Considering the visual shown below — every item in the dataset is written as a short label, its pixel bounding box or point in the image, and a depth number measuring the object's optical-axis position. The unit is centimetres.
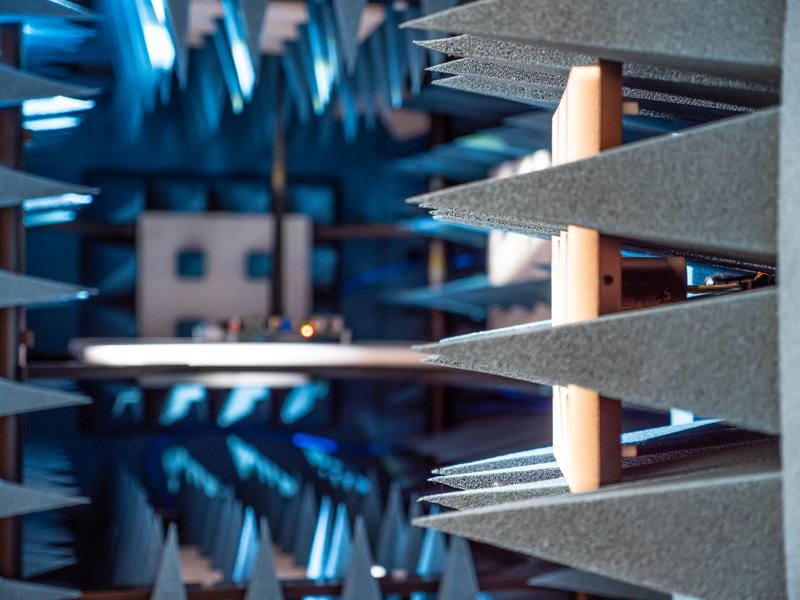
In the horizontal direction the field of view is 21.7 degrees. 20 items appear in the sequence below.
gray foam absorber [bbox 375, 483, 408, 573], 186
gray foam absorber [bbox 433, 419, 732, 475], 84
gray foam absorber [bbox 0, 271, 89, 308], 117
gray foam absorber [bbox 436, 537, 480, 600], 144
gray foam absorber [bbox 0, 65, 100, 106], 125
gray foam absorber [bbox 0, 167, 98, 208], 120
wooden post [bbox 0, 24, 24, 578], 133
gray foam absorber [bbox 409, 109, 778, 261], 65
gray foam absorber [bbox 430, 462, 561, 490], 81
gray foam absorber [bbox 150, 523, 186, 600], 135
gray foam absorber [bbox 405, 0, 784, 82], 67
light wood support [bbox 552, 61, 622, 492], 70
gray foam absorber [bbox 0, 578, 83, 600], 130
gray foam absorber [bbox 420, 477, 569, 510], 74
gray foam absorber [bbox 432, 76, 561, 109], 82
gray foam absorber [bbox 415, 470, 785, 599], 65
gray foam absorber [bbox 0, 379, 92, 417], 118
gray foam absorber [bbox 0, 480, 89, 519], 122
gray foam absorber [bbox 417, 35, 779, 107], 72
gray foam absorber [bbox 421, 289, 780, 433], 65
